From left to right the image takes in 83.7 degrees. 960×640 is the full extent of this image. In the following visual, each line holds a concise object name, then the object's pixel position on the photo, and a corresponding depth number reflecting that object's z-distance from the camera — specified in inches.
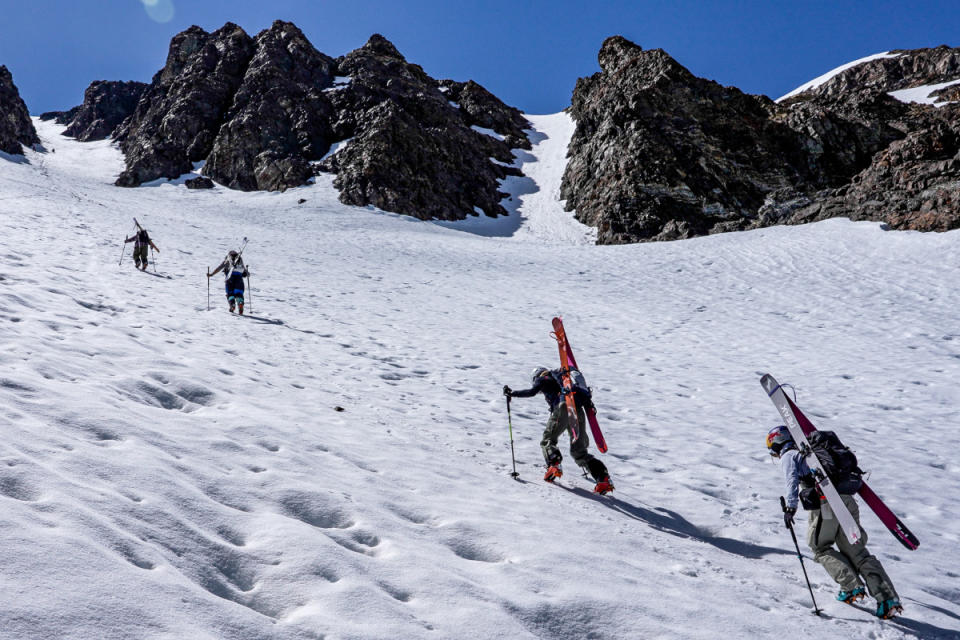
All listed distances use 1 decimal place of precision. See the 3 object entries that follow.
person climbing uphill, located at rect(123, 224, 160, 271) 736.3
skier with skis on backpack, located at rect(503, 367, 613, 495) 282.4
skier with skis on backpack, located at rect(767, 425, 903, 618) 192.5
